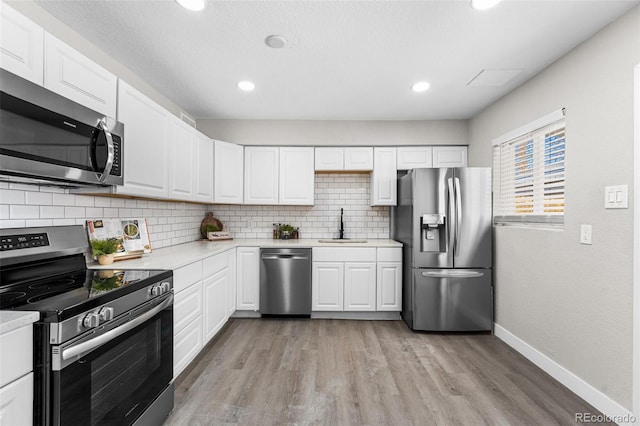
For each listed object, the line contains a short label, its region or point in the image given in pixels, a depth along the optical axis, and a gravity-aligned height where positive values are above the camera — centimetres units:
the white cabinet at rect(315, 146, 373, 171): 407 +71
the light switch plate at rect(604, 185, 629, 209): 186 +10
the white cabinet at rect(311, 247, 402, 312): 374 -78
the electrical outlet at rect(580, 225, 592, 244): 212 -14
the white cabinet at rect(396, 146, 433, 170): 404 +71
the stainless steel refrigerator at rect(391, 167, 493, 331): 333 -41
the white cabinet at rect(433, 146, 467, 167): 402 +72
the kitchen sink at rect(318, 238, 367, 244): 397 -36
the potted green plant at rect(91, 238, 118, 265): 209 -26
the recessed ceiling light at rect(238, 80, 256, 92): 288 +117
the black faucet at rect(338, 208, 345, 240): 431 -24
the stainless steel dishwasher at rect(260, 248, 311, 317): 369 -79
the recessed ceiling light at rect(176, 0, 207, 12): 178 +117
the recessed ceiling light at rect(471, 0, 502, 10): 176 +116
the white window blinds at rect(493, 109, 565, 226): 249 +36
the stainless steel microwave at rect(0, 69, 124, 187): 130 +34
